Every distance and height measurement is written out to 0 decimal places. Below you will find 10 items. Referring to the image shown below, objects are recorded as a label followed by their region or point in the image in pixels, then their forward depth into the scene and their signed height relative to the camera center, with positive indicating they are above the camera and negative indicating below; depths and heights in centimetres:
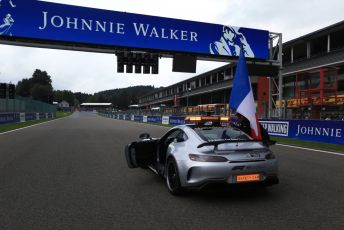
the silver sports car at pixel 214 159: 521 -79
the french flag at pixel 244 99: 678 +15
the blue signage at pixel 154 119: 4200 -151
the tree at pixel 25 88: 16138 +814
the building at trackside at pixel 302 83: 1688 +266
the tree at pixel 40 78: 16100 +1264
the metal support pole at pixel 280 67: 2308 +260
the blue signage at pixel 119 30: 1848 +424
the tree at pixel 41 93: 13250 +480
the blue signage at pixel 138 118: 5226 -174
